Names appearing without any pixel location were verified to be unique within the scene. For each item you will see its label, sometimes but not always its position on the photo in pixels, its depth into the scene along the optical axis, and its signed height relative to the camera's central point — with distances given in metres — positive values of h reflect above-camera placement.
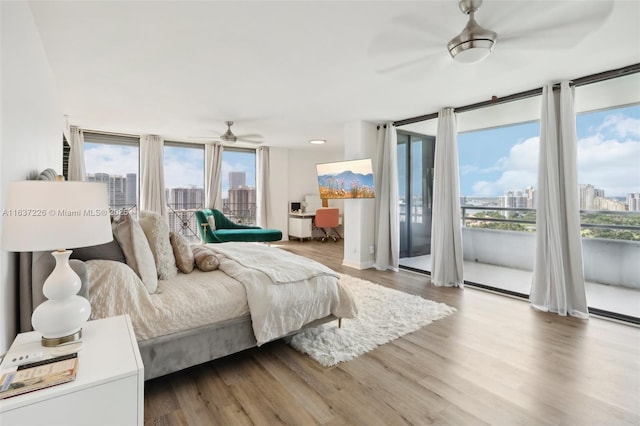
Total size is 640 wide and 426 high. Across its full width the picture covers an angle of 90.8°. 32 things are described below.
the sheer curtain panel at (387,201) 5.10 +0.24
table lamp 1.11 -0.04
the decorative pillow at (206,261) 2.64 -0.37
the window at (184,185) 6.86 +0.73
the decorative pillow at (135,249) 2.09 -0.21
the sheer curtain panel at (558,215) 3.17 -0.01
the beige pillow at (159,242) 2.38 -0.19
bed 1.84 -0.58
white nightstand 0.95 -0.57
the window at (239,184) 7.52 +0.79
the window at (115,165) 5.99 +1.03
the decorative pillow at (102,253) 1.98 -0.22
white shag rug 2.47 -1.02
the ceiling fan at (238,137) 5.12 +1.46
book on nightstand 0.99 -0.53
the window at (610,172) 3.25 +0.44
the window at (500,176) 4.22 +0.55
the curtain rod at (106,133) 5.83 +1.63
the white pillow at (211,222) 6.20 -0.10
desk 7.96 -0.22
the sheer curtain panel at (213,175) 7.11 +0.96
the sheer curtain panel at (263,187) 7.76 +0.74
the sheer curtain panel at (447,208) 4.20 +0.09
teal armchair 6.03 -0.29
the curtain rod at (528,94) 2.92 +1.36
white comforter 2.26 -0.58
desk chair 7.62 -0.04
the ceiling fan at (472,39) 1.93 +1.13
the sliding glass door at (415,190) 5.06 +0.41
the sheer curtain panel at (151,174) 6.31 +0.89
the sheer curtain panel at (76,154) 5.47 +1.12
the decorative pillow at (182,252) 2.60 -0.30
